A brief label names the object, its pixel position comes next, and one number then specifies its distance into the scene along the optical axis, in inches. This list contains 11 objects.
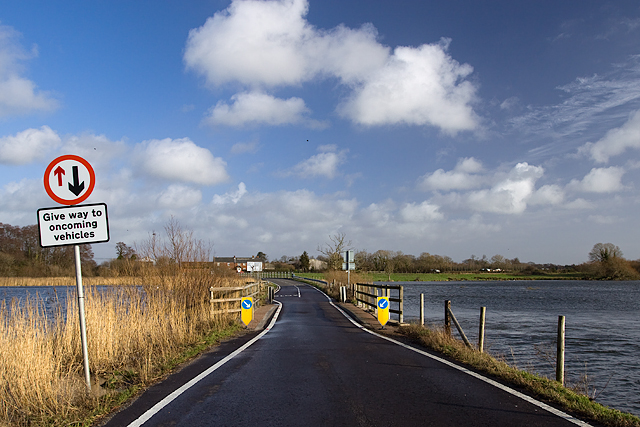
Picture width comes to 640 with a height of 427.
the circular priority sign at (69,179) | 246.8
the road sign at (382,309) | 582.9
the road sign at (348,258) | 1051.9
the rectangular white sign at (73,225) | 245.6
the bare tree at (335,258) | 1855.3
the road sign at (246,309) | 569.3
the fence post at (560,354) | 314.8
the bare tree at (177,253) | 663.1
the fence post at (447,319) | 481.4
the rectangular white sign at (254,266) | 1492.9
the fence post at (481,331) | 415.5
